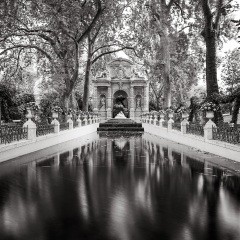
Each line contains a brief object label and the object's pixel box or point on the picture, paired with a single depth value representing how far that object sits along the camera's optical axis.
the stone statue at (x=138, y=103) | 44.25
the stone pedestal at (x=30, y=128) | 12.82
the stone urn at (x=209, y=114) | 12.58
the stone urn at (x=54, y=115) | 17.30
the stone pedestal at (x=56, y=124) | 16.92
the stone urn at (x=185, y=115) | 16.31
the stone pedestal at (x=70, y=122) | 20.78
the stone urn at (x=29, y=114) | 13.15
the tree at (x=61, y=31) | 17.24
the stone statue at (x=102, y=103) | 44.00
